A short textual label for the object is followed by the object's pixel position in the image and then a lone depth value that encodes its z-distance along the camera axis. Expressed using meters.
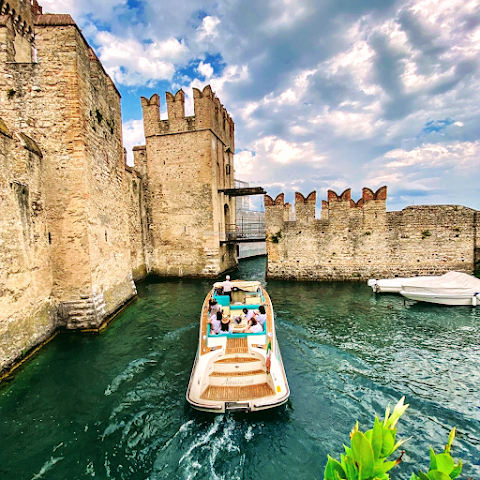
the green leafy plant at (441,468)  1.11
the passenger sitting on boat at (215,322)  6.97
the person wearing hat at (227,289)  9.86
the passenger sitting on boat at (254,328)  6.95
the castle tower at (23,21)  14.75
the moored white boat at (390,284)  13.59
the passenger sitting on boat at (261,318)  7.34
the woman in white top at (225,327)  7.00
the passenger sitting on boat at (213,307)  8.05
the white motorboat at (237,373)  5.22
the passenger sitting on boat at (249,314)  7.44
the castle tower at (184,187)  17.94
